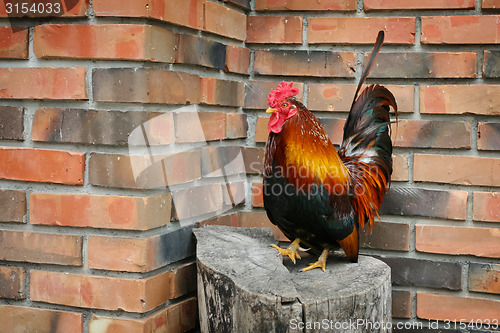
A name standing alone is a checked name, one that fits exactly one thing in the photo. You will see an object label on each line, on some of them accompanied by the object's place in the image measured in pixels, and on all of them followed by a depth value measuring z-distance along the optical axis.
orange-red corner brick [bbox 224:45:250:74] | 2.40
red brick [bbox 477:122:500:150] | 2.35
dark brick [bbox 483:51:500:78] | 2.35
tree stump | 1.99
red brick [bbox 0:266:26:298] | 2.19
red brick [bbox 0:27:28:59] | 2.16
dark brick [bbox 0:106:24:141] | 2.18
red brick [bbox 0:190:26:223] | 2.18
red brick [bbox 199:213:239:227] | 2.37
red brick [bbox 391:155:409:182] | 2.40
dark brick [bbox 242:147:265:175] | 2.49
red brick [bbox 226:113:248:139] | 2.42
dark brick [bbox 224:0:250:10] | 2.40
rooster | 2.17
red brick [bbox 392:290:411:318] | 2.41
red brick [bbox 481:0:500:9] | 2.34
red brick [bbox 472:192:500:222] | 2.35
